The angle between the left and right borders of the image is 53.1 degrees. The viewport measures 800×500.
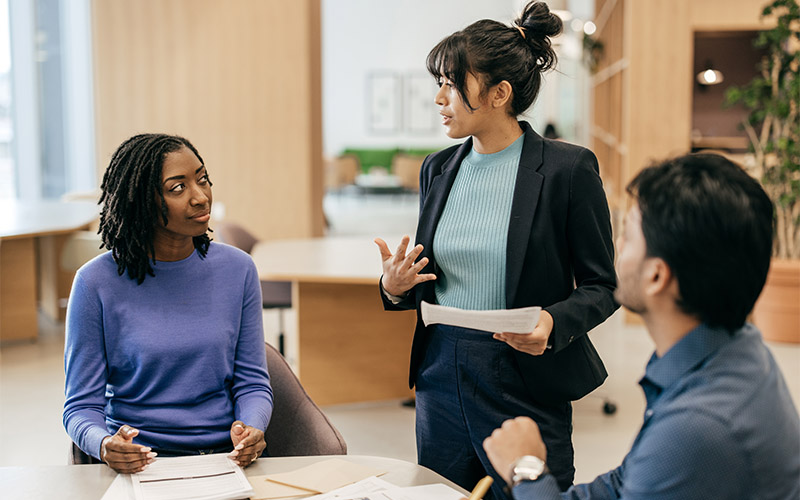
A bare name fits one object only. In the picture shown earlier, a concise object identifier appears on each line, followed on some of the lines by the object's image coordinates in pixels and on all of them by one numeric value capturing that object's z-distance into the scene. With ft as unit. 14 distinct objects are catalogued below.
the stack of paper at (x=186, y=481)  4.69
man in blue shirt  3.40
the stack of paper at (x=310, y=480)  4.82
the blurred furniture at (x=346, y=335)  13.76
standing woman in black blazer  5.61
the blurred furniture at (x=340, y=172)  51.70
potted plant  18.20
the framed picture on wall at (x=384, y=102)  57.41
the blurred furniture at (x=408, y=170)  50.58
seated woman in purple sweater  5.77
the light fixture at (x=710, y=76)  24.66
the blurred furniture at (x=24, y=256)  16.77
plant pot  18.21
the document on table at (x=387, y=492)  4.69
